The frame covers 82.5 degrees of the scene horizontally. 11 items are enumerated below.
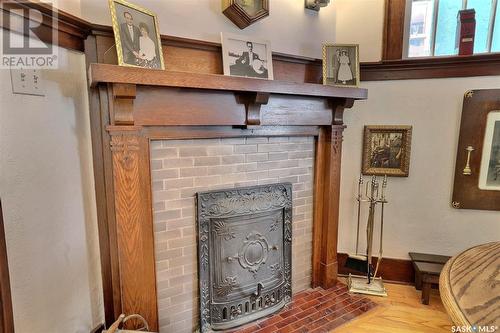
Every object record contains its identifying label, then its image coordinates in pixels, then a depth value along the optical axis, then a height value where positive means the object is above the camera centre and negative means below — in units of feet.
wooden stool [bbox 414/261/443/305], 6.68 -3.39
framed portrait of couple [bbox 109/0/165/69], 4.24 +1.47
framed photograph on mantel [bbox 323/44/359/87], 6.53 +1.52
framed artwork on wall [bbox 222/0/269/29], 5.37 +2.31
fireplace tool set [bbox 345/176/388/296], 7.24 -3.34
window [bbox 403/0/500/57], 6.80 +2.55
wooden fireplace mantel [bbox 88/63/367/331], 4.35 +0.05
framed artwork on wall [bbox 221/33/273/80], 5.48 +1.46
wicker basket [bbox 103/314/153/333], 4.12 -2.95
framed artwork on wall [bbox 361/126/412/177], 7.25 -0.50
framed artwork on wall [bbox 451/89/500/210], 6.68 -0.55
